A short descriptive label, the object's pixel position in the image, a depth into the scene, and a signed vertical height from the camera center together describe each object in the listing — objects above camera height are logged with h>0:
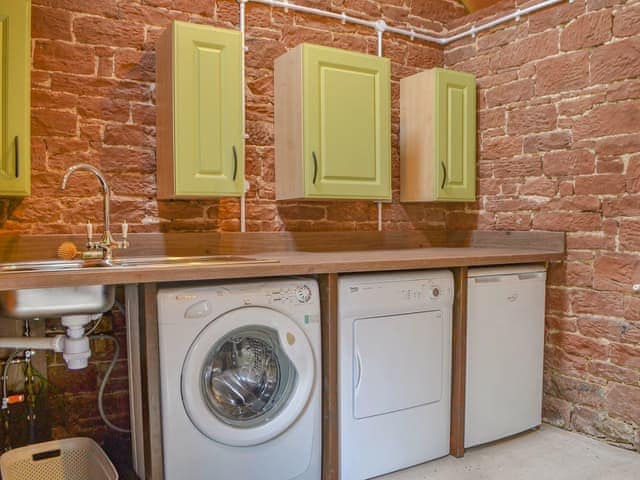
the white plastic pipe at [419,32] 3.01 +1.13
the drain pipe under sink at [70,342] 1.99 -0.46
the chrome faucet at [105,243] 2.34 -0.11
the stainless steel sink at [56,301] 1.77 -0.27
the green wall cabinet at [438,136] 3.18 +0.46
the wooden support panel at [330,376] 2.25 -0.64
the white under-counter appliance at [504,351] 2.64 -0.66
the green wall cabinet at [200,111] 2.41 +0.46
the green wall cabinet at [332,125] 2.74 +0.46
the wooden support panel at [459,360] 2.57 -0.66
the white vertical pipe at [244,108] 2.88 +0.56
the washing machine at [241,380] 1.96 -0.61
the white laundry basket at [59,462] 2.11 -0.94
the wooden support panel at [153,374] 1.94 -0.55
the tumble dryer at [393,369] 2.30 -0.65
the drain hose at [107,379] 2.49 -0.72
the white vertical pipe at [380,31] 3.33 +1.10
